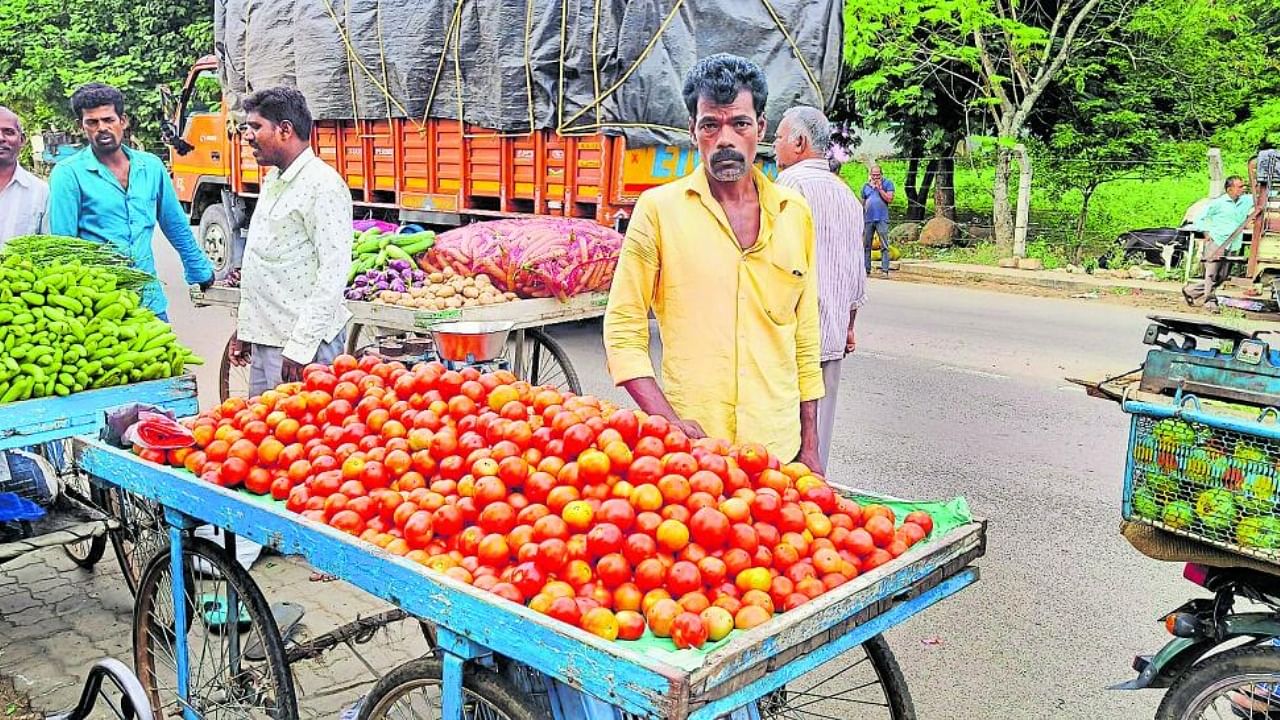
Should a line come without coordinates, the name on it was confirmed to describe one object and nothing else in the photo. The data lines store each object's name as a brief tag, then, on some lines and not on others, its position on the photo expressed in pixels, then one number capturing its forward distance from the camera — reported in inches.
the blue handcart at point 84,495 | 150.9
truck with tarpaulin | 356.8
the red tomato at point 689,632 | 82.1
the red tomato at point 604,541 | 91.0
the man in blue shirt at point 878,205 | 624.7
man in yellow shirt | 123.3
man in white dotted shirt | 174.9
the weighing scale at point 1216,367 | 110.7
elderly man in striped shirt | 172.6
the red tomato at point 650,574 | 88.5
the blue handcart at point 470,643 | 80.0
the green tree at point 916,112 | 668.7
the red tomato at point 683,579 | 88.7
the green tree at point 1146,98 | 657.6
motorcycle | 109.1
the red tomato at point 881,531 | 100.5
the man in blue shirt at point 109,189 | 202.8
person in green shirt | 519.2
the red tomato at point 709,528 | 92.5
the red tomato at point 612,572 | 89.0
